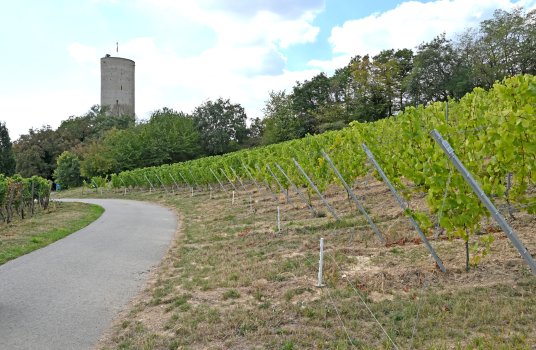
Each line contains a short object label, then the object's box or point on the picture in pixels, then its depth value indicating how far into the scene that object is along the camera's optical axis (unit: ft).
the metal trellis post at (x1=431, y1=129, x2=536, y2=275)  10.16
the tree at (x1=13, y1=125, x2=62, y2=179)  174.50
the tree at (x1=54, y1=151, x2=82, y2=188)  160.76
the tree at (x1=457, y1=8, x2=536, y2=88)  113.50
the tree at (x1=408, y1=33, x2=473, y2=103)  127.54
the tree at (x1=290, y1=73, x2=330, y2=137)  162.50
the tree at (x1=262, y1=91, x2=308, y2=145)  154.20
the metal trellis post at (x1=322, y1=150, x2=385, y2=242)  23.00
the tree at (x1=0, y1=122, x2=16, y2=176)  135.96
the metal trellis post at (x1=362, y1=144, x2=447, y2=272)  16.81
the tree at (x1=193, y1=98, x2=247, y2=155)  186.19
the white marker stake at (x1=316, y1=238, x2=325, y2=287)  17.21
